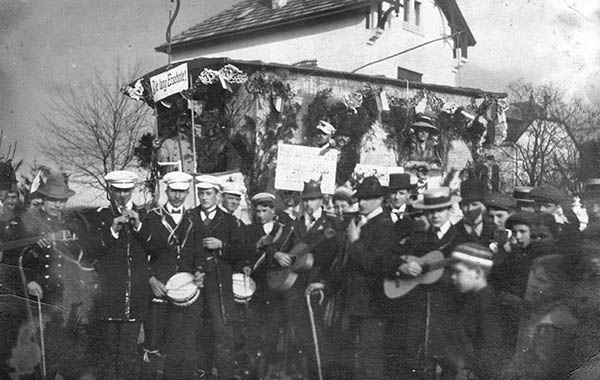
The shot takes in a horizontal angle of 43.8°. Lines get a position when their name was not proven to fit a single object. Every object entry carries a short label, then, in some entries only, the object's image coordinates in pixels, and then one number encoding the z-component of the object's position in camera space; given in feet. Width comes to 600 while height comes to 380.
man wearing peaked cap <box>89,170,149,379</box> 17.89
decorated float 18.74
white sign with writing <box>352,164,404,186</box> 18.80
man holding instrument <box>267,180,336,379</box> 18.30
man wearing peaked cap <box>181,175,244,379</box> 17.97
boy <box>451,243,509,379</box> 18.06
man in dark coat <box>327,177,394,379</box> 18.07
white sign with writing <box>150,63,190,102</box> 18.83
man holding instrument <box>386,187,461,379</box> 17.95
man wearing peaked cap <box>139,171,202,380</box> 17.93
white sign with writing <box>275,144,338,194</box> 18.62
